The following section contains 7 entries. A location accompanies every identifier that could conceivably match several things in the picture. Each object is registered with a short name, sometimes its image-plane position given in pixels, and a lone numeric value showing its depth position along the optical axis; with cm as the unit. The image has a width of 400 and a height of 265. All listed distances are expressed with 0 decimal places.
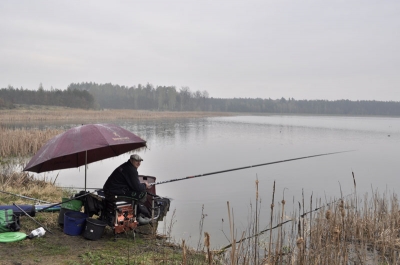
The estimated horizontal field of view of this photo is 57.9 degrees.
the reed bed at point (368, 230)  482
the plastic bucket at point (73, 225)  488
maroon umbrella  457
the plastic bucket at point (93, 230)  481
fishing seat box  485
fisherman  486
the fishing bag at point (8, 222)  473
